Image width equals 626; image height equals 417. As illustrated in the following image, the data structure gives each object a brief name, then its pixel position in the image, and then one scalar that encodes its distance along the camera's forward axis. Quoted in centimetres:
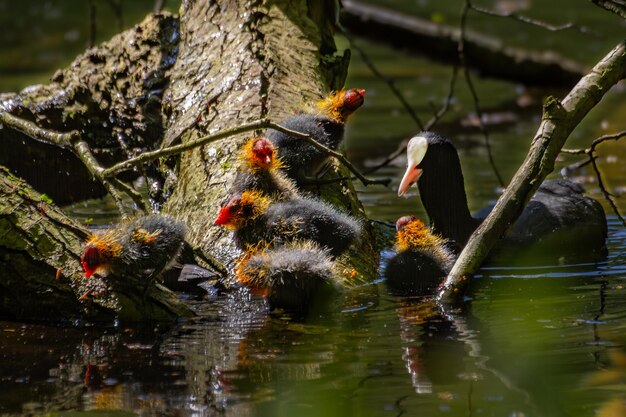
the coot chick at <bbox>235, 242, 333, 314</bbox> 983
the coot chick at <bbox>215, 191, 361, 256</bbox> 1051
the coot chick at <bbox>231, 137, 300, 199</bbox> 1093
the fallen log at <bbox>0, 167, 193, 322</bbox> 995
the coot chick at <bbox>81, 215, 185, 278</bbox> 952
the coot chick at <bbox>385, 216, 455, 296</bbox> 1084
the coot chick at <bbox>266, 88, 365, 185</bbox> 1148
